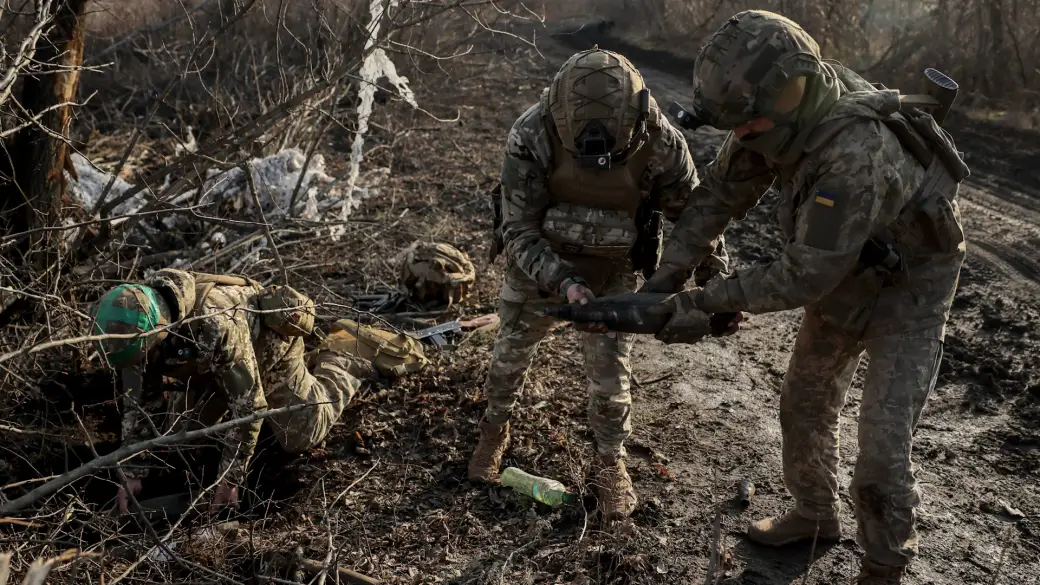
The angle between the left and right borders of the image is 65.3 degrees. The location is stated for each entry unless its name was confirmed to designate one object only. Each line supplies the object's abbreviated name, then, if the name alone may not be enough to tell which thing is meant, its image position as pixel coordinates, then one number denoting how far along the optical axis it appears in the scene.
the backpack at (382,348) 4.95
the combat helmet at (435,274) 5.75
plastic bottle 3.81
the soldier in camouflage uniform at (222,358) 3.50
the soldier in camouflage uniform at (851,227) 2.64
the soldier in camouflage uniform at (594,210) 3.19
